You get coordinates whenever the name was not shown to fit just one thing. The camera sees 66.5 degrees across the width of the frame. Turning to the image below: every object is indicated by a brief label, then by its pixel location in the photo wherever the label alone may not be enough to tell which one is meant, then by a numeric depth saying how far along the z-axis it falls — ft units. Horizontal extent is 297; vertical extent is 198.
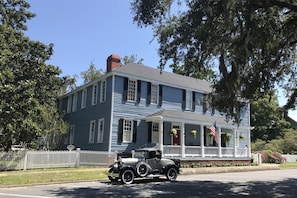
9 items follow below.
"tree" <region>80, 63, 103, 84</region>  114.84
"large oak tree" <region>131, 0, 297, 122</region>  23.86
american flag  61.96
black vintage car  35.67
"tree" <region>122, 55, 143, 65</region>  120.01
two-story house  56.38
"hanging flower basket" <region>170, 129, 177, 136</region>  60.83
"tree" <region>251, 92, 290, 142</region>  118.54
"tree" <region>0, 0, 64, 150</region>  44.62
